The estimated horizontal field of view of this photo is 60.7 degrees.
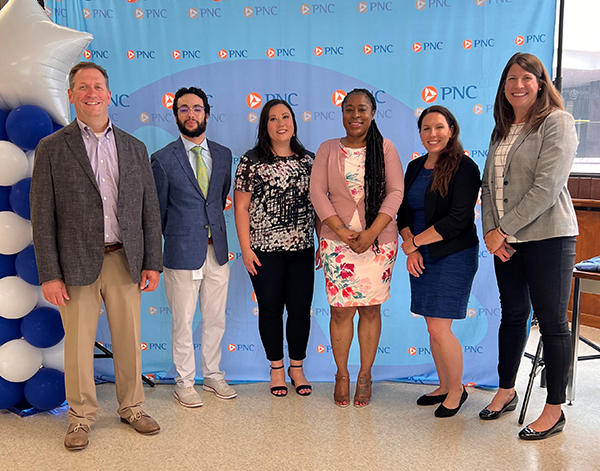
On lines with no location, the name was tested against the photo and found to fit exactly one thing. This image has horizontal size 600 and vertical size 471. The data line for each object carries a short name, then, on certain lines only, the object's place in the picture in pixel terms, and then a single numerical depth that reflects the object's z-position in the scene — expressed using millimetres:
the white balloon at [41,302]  2715
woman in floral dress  2598
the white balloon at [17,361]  2607
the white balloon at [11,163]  2514
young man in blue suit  2742
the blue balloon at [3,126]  2592
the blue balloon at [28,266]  2578
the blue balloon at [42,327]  2619
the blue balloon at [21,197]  2539
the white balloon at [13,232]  2564
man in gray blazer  2258
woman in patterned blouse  2783
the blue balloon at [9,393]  2641
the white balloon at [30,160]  2623
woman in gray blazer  2230
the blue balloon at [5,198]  2582
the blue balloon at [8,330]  2627
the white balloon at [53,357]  2721
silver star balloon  2502
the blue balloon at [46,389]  2645
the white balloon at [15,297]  2596
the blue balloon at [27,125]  2529
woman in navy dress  2477
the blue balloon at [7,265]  2631
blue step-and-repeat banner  3033
